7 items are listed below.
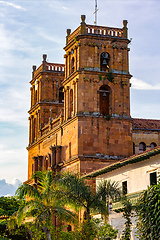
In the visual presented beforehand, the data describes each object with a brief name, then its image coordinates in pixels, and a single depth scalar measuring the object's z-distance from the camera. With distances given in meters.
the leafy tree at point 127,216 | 39.16
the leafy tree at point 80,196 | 41.50
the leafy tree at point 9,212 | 50.88
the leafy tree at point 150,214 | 30.83
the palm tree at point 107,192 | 42.12
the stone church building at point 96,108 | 56.41
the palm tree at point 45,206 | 39.97
